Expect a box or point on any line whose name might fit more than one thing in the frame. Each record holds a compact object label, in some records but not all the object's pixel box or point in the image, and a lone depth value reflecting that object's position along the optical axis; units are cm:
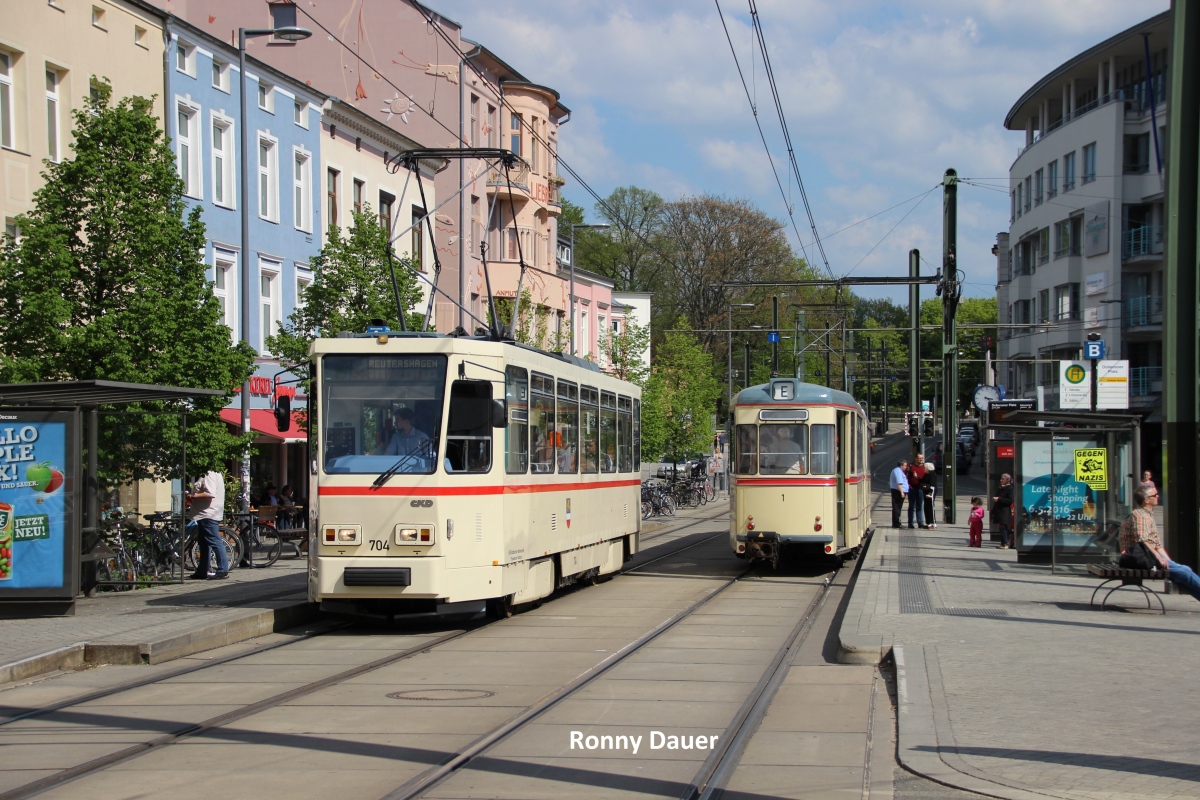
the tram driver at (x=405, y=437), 1414
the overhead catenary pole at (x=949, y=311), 3122
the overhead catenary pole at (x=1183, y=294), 1529
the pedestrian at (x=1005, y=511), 2747
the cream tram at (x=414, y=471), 1394
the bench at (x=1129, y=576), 1483
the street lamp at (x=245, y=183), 2439
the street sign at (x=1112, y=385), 2956
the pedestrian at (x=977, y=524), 2797
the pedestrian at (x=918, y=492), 3444
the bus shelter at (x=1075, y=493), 2044
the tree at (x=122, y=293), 1778
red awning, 3045
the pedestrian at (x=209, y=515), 1956
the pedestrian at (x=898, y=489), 3466
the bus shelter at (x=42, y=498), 1462
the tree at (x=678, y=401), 4672
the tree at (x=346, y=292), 2614
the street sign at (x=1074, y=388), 3020
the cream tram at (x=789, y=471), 2145
